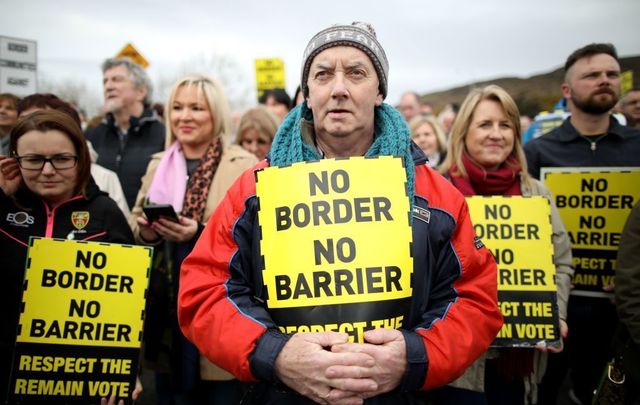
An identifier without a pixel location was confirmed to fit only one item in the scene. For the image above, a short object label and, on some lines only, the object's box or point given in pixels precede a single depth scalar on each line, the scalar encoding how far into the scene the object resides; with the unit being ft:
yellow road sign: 25.11
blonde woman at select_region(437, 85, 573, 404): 8.43
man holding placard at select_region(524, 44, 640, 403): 9.68
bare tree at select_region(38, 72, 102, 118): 131.42
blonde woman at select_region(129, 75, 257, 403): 8.51
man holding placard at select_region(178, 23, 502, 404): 4.93
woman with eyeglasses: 7.54
